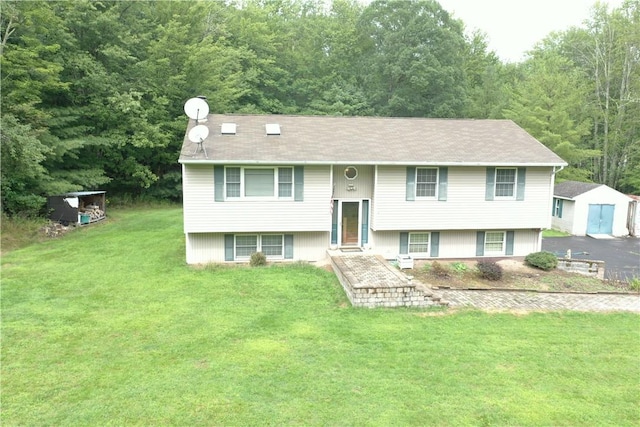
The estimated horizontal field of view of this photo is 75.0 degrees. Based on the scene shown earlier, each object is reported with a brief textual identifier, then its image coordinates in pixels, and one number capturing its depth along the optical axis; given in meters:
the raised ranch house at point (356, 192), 12.98
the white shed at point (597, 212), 22.02
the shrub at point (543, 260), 13.97
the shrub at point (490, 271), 12.56
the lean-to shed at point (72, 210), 18.06
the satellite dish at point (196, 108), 13.73
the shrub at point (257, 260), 13.05
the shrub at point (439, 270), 12.80
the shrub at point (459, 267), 13.37
